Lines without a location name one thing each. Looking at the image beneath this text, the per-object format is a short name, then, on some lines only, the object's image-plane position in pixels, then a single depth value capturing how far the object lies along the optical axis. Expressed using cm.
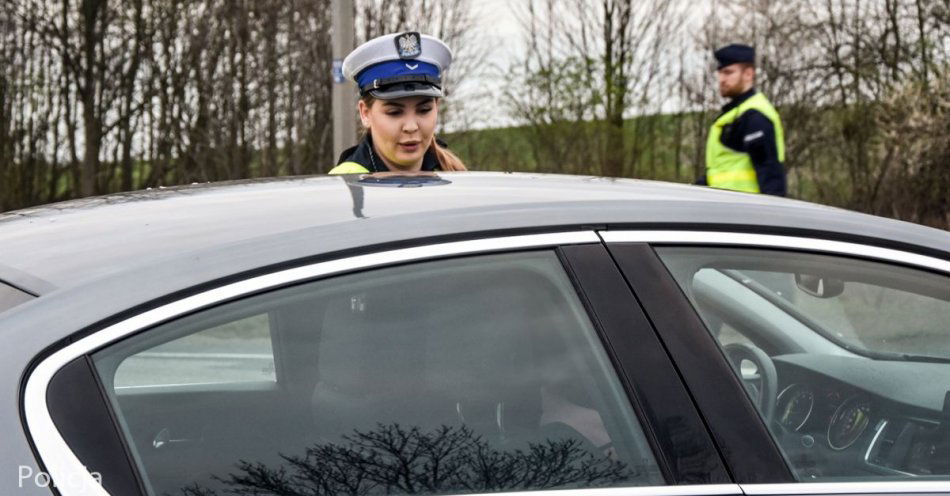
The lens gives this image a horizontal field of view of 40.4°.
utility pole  1030
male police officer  718
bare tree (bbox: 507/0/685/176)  1723
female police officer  390
